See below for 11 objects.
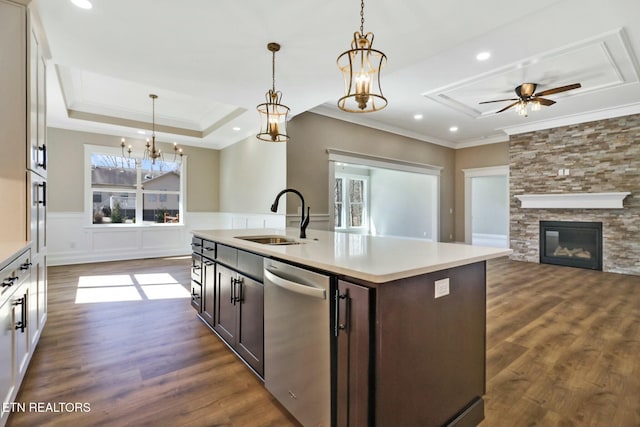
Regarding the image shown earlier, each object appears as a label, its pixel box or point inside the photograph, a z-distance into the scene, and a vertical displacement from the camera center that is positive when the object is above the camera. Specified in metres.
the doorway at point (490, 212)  10.55 +0.05
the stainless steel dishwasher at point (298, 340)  1.43 -0.66
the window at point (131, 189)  6.39 +0.52
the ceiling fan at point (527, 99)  4.36 +1.65
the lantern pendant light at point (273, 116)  3.02 +0.98
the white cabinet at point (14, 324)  1.49 -0.62
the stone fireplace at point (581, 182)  5.34 +0.60
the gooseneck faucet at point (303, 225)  2.60 -0.10
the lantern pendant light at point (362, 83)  1.91 +0.83
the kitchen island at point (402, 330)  1.25 -0.53
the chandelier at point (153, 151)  5.24 +1.33
